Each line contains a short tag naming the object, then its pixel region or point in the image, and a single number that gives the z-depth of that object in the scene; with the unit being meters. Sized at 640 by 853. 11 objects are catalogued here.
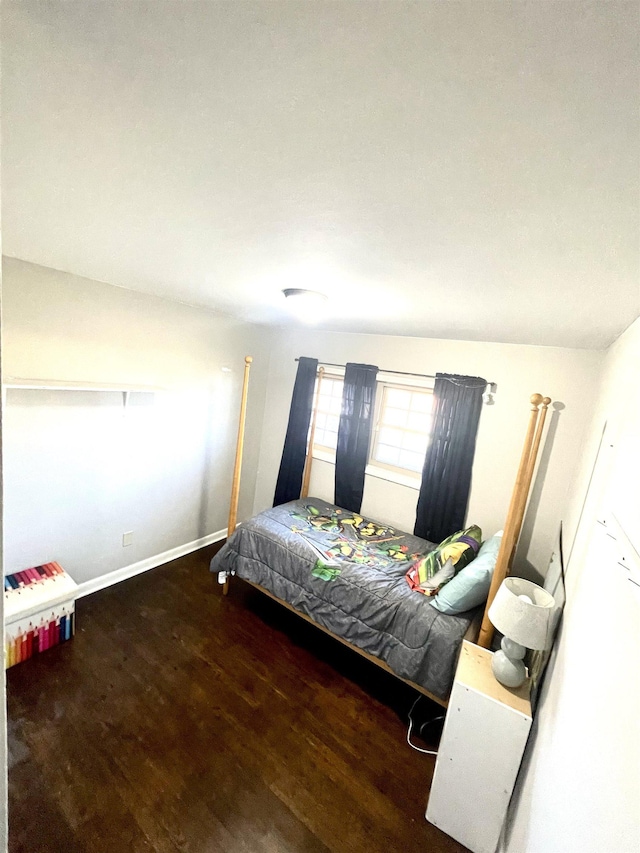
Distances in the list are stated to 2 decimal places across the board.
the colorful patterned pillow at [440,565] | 2.39
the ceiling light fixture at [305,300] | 1.95
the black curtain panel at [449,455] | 2.98
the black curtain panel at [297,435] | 3.77
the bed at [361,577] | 2.08
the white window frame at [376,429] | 3.29
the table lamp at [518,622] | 1.51
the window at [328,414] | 3.90
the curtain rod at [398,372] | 3.17
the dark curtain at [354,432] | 3.47
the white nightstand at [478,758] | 1.58
